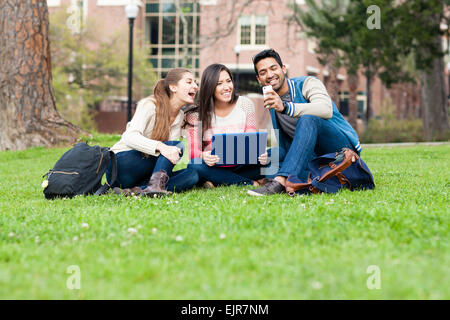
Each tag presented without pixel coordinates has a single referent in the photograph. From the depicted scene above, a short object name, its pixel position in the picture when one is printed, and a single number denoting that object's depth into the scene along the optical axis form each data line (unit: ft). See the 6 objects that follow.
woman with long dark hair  34.24
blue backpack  29.76
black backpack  31.37
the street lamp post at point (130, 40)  92.09
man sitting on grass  30.40
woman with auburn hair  32.12
